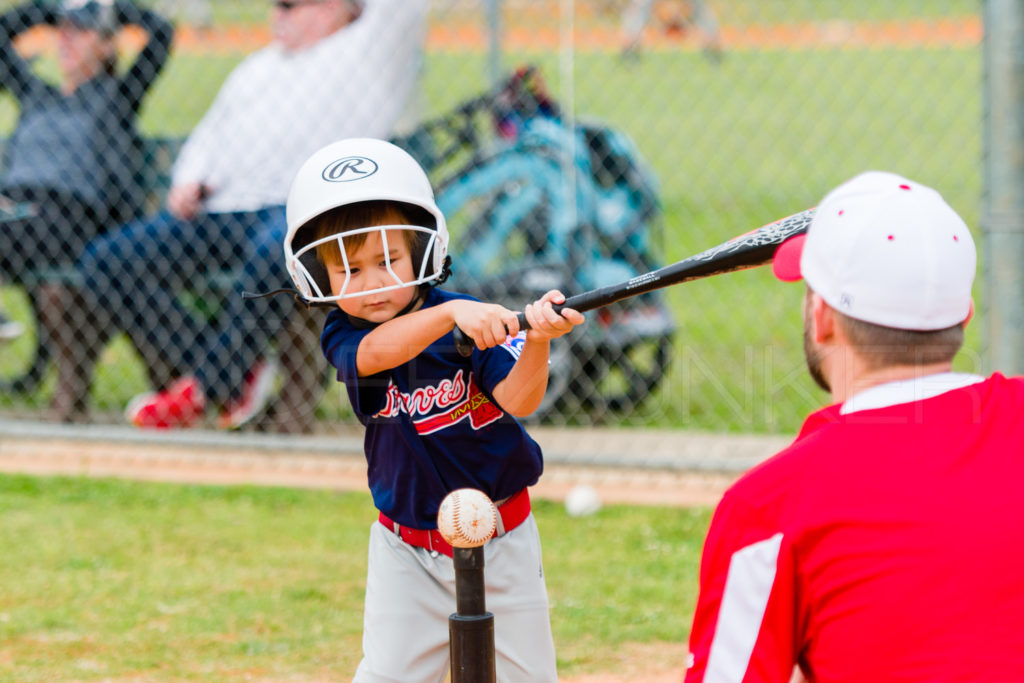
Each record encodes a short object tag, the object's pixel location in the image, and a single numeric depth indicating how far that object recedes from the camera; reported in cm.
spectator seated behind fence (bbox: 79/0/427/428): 1038
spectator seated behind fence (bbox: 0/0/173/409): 1105
